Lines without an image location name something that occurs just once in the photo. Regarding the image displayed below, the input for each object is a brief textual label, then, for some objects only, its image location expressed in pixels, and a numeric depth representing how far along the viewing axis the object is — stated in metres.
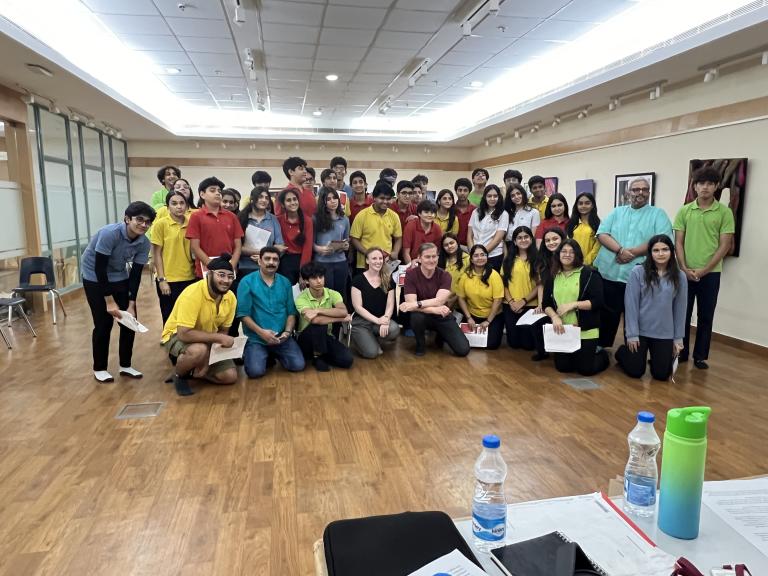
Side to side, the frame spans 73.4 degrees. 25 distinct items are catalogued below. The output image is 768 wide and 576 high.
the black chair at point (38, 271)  6.43
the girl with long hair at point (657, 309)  4.27
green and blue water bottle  1.15
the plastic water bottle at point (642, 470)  1.29
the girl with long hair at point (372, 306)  5.07
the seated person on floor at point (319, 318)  4.56
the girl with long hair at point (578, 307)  4.55
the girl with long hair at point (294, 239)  4.96
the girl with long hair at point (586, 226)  5.21
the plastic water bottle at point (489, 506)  1.15
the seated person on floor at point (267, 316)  4.41
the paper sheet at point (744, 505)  1.15
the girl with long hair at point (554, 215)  5.38
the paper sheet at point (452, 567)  0.99
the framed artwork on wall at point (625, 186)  6.80
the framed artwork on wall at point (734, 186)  5.46
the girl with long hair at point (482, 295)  5.35
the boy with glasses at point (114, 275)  3.87
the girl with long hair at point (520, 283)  5.22
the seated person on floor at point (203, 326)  3.93
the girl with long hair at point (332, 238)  5.16
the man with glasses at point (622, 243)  4.68
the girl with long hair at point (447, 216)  6.00
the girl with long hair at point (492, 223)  5.62
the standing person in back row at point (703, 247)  4.54
